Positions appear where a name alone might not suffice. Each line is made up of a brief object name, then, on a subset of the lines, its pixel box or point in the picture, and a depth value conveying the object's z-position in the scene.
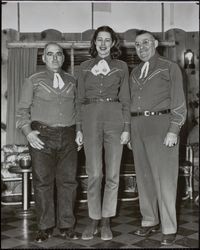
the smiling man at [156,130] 3.02
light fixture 6.48
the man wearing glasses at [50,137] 3.09
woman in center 3.10
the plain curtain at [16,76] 6.52
